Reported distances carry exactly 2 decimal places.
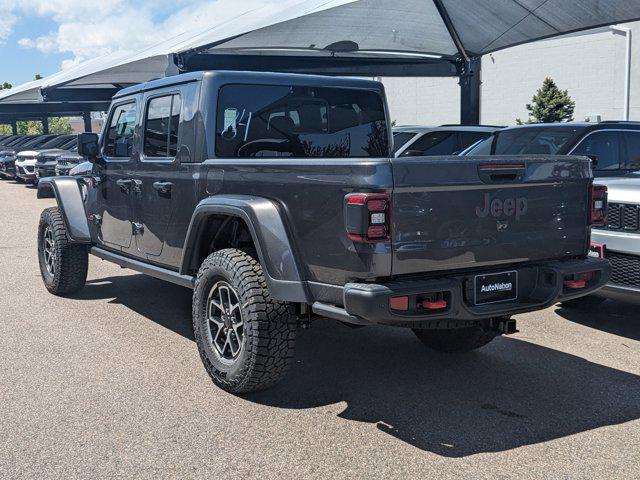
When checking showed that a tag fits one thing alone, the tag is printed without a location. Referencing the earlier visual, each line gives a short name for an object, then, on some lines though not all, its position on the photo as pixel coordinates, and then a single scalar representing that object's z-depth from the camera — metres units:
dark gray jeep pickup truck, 3.78
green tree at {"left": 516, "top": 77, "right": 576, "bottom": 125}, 34.81
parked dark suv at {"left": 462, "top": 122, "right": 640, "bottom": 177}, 7.50
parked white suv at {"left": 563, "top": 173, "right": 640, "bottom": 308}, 5.53
